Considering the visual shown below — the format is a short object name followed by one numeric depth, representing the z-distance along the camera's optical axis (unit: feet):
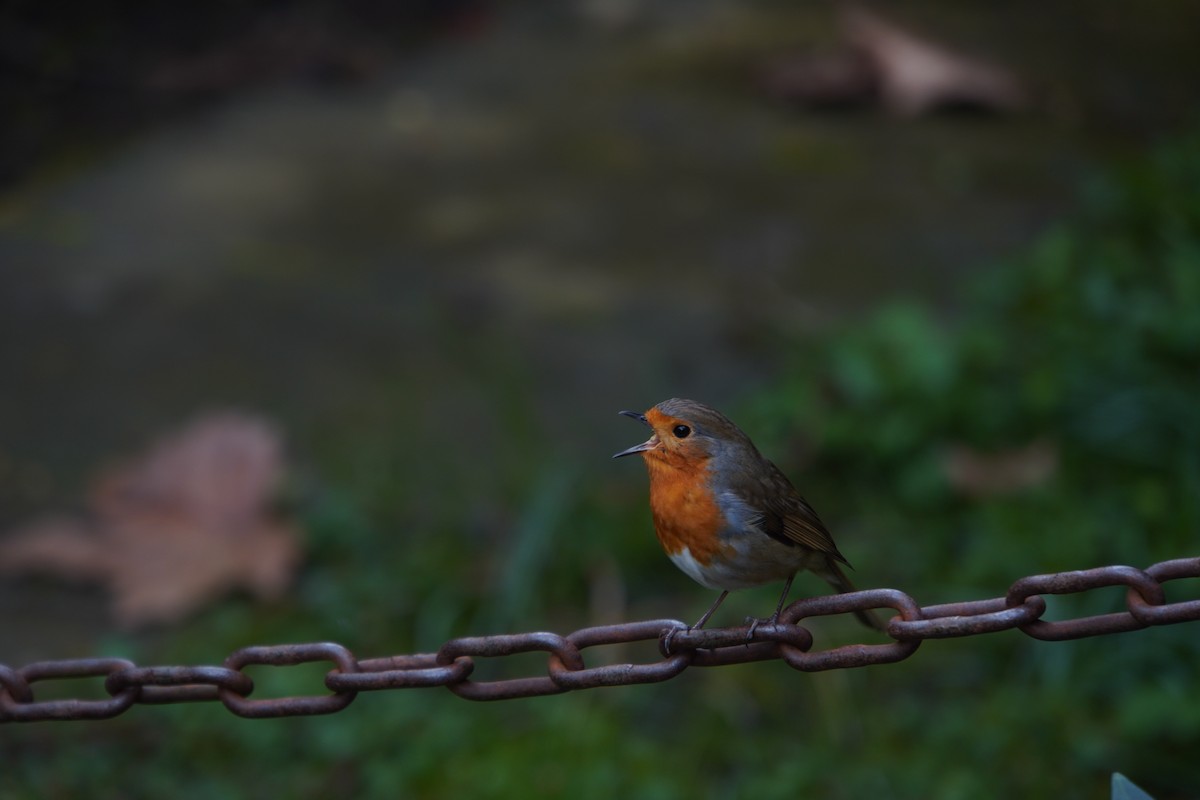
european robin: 12.70
